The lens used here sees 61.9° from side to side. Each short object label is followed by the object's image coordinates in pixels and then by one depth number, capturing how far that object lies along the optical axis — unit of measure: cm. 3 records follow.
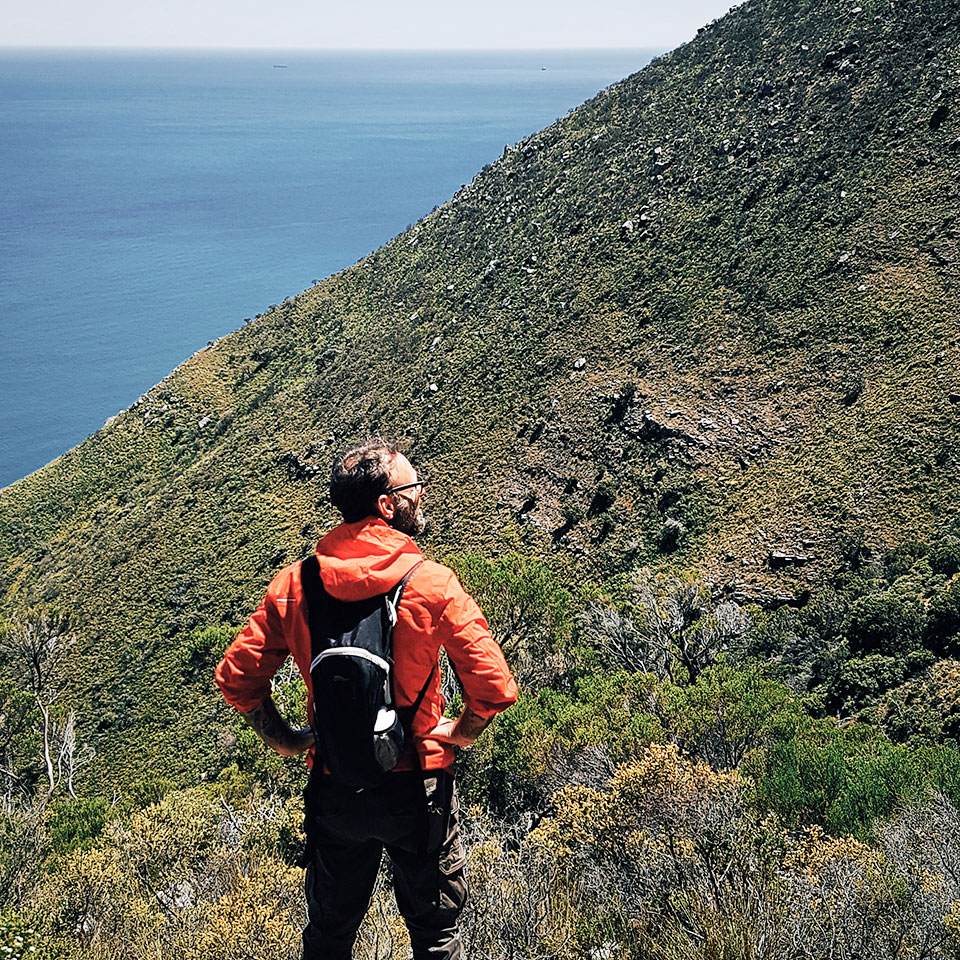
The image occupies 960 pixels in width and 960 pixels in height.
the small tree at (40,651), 3970
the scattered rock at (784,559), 2845
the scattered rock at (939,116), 3781
